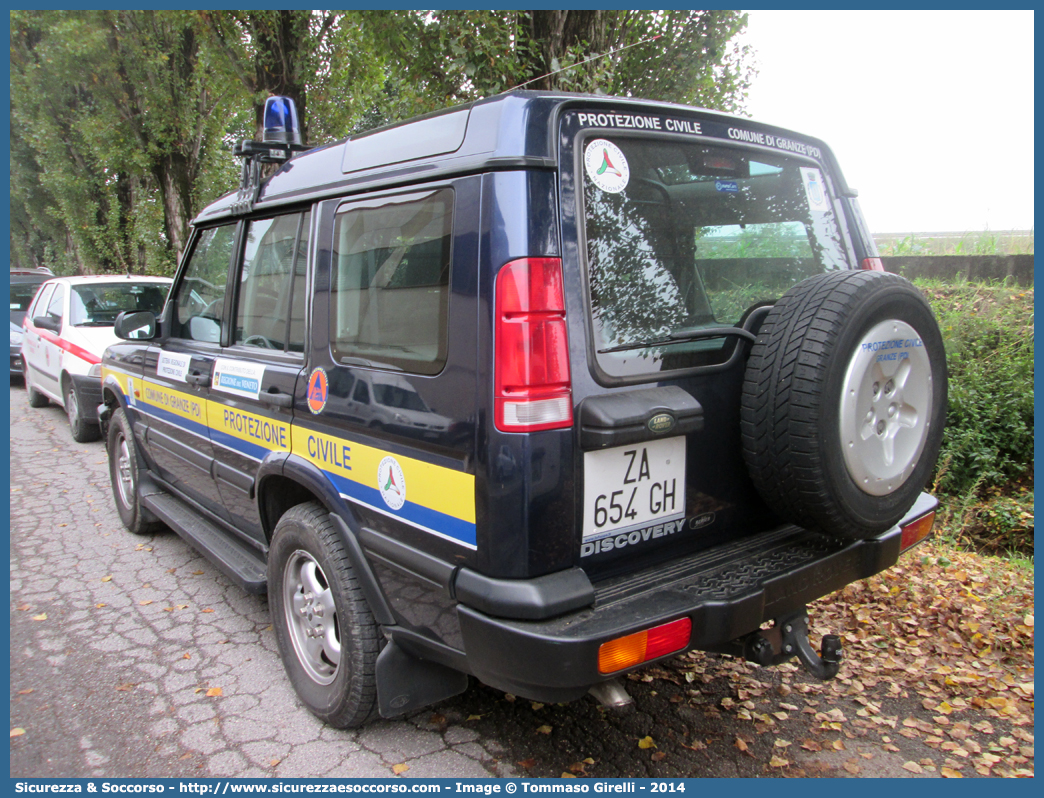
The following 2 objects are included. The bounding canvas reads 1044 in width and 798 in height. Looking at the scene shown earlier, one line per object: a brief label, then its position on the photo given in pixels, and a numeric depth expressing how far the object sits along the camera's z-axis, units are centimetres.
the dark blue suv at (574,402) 206
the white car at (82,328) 786
